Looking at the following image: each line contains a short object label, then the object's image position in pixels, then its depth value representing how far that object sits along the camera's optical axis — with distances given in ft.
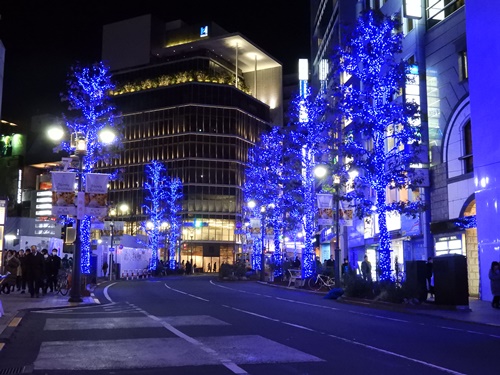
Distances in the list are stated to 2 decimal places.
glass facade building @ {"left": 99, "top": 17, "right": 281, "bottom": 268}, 350.84
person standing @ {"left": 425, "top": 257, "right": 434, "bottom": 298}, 75.21
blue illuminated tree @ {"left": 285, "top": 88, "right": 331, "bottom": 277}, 124.16
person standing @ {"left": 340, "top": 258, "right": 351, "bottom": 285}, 84.25
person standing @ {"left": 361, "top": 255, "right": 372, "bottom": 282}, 84.11
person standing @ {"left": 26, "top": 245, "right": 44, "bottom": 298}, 81.35
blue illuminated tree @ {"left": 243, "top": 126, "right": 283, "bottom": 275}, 156.87
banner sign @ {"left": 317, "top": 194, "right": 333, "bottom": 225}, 103.35
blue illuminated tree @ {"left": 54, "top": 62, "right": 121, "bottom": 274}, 115.85
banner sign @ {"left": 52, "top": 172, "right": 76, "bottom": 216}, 73.92
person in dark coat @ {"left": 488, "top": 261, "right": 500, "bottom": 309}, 69.05
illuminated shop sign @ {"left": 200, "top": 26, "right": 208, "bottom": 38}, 362.53
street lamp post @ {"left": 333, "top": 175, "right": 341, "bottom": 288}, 97.85
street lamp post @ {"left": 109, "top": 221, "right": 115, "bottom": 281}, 163.12
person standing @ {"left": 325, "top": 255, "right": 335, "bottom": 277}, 116.98
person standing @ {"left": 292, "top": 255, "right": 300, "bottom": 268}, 150.80
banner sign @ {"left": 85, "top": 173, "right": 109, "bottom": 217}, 75.87
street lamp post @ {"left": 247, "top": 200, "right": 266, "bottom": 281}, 158.31
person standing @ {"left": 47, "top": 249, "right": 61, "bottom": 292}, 91.81
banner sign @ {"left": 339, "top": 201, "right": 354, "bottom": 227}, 107.96
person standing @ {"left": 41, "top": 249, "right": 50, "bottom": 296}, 87.25
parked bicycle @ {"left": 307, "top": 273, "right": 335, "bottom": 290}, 111.80
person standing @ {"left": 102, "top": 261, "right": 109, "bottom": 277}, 177.27
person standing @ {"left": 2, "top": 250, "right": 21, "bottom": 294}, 88.87
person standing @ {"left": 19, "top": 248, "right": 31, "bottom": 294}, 82.74
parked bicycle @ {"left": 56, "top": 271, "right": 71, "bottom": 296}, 90.99
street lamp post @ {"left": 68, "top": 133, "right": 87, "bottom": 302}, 75.41
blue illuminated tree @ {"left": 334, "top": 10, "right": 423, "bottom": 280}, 85.05
